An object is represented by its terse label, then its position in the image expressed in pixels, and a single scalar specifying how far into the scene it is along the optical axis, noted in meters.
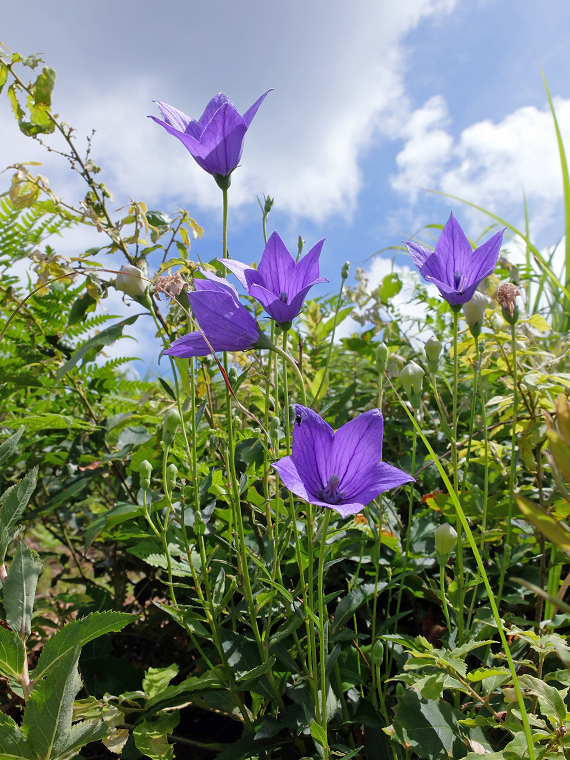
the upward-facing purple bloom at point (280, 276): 0.27
